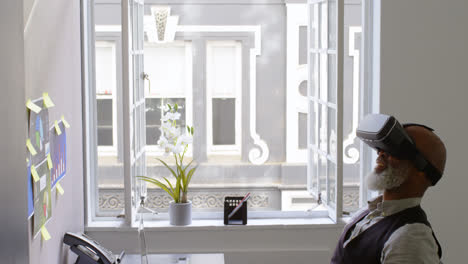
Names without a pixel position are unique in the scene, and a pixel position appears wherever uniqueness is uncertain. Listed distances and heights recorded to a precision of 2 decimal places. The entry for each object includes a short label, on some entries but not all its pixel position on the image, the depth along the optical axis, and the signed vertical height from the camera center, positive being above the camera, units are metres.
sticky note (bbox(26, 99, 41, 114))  2.38 -0.03
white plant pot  3.77 -0.76
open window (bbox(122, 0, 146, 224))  3.52 -0.03
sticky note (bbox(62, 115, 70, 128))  3.09 -0.13
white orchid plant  3.74 -0.32
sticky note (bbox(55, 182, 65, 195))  2.96 -0.47
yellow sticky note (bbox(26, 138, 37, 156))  2.36 -0.20
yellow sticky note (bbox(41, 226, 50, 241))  2.64 -0.63
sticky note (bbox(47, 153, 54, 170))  2.72 -0.30
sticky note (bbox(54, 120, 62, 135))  2.91 -0.15
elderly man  2.04 -0.36
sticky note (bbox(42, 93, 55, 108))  2.66 +0.00
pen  3.82 -0.72
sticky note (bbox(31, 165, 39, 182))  2.42 -0.32
